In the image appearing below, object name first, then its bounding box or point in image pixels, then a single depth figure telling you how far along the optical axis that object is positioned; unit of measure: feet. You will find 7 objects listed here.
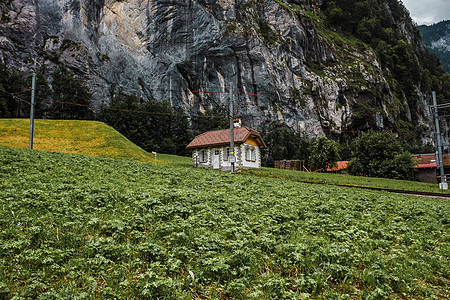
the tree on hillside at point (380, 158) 189.88
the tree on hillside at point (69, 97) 239.30
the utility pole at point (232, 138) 95.26
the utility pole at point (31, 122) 96.78
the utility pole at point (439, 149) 101.81
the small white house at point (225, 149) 142.00
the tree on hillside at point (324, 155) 216.13
